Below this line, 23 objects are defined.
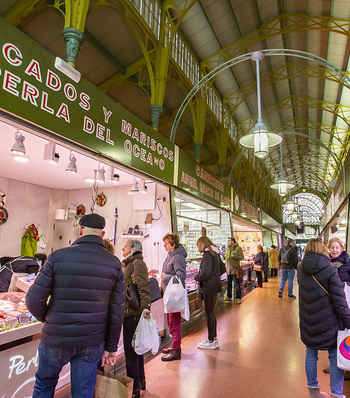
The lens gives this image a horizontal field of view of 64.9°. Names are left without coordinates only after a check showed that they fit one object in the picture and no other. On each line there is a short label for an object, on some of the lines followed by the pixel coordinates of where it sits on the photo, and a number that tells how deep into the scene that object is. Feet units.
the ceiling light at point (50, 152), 10.89
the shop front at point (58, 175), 8.02
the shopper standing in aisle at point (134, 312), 8.77
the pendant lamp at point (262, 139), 14.33
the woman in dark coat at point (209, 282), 13.08
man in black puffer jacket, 5.77
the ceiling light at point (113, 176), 15.29
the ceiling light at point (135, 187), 16.39
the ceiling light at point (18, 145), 9.57
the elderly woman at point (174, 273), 11.93
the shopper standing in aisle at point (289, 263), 25.34
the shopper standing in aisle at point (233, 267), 24.20
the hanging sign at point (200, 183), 19.86
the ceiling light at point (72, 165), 12.71
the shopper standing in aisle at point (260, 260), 33.32
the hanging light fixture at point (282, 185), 25.64
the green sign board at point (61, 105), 7.89
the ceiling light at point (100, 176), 14.77
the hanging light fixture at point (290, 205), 38.86
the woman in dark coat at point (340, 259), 10.68
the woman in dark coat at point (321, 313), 8.30
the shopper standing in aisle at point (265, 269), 36.85
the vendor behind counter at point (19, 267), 12.19
